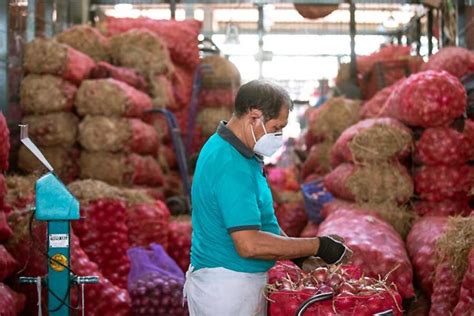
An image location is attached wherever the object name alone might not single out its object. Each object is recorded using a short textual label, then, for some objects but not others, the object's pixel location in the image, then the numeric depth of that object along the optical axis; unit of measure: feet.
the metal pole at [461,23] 27.73
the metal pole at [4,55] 21.03
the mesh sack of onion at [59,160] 22.65
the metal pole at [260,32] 39.09
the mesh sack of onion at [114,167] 24.44
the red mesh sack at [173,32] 31.48
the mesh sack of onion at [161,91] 28.35
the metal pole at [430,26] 33.76
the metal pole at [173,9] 32.78
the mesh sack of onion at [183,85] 31.76
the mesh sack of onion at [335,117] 30.37
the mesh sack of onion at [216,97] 34.24
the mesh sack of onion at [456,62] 22.84
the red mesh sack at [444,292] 14.71
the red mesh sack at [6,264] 14.90
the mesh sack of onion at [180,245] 23.27
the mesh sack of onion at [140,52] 27.99
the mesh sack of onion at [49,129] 23.22
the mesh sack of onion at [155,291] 18.08
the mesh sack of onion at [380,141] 20.52
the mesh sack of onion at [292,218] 29.45
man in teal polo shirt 10.52
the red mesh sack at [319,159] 31.58
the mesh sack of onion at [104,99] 23.99
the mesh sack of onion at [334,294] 10.22
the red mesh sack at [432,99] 19.72
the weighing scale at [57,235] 12.76
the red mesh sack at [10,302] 14.27
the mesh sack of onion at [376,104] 26.76
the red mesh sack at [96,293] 16.60
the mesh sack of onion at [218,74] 34.14
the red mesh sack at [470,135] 20.08
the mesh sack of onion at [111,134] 24.00
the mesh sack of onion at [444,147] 20.03
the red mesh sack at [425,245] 16.76
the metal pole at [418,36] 38.29
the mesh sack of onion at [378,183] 20.59
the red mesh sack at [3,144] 15.39
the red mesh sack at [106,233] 19.03
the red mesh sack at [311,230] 24.64
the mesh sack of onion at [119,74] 25.64
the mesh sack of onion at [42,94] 23.02
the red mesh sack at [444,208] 20.18
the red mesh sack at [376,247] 16.07
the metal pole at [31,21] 24.17
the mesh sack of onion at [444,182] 20.21
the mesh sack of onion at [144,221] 21.36
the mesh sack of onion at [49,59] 23.04
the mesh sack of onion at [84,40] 26.78
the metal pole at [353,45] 36.55
